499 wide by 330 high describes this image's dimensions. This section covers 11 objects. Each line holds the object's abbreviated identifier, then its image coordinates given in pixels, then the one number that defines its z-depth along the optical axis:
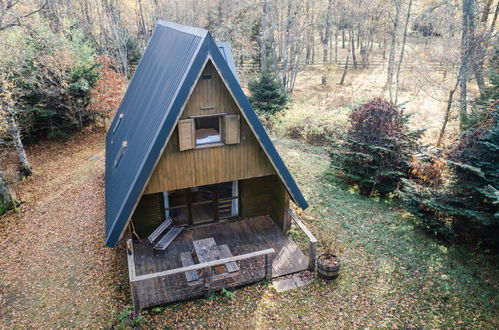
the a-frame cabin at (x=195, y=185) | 8.97
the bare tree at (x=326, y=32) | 32.09
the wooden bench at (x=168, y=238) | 10.66
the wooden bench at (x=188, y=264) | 9.31
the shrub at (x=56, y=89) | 19.67
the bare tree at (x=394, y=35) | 28.09
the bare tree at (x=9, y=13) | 12.81
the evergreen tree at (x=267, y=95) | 23.06
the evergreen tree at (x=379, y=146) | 14.73
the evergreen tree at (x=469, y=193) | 10.04
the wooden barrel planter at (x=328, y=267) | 9.70
